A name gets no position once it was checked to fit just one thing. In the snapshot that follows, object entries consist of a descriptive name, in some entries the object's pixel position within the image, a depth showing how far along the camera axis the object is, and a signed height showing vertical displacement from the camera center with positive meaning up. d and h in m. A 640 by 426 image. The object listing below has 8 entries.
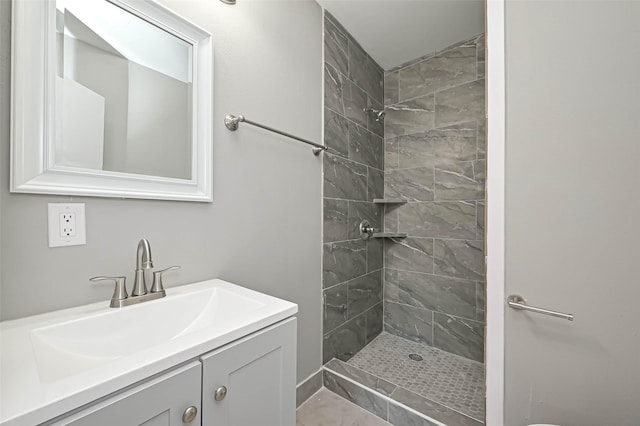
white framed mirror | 0.71 +0.38
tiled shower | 1.81 -0.05
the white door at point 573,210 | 0.85 +0.02
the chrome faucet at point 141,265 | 0.86 -0.17
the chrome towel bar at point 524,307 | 0.93 -0.35
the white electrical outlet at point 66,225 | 0.74 -0.03
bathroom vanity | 0.45 -0.34
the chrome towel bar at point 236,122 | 1.19 +0.43
